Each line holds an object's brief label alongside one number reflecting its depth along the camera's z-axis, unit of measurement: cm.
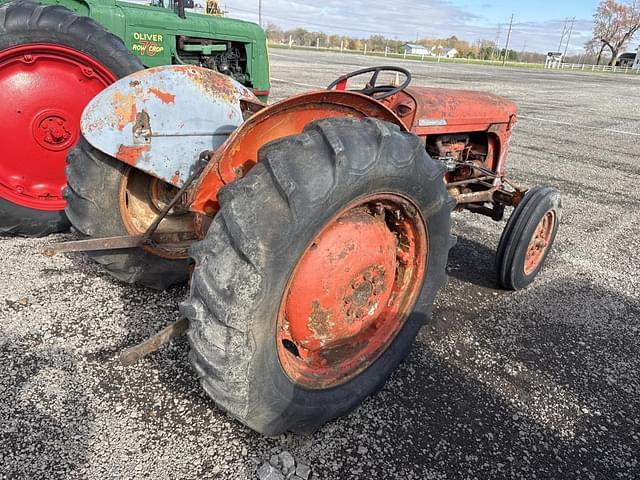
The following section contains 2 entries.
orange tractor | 152
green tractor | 315
